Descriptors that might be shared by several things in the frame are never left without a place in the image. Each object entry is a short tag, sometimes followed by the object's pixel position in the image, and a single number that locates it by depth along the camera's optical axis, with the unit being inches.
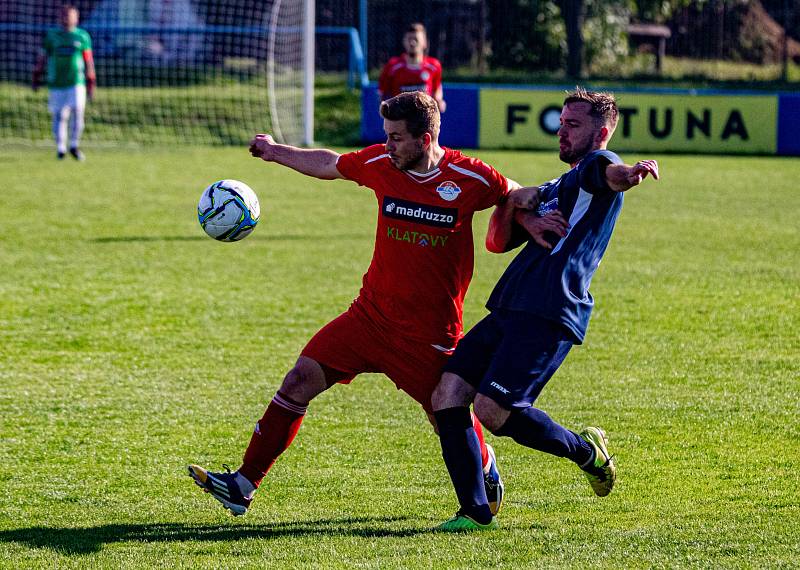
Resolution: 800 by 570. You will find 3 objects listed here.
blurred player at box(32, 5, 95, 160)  1494.8
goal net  1844.2
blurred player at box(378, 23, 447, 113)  1334.9
